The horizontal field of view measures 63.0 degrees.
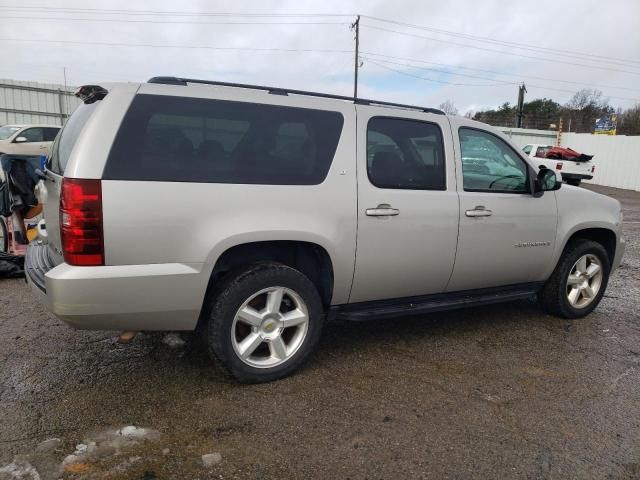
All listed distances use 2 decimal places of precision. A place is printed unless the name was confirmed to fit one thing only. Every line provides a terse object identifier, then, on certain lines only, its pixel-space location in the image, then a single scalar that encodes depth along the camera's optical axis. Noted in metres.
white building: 21.31
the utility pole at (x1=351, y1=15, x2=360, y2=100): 37.51
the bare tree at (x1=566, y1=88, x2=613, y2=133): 55.16
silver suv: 2.84
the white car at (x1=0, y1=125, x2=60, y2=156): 14.44
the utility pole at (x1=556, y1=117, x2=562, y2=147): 31.01
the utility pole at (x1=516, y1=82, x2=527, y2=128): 37.94
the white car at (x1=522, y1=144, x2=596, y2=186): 21.67
